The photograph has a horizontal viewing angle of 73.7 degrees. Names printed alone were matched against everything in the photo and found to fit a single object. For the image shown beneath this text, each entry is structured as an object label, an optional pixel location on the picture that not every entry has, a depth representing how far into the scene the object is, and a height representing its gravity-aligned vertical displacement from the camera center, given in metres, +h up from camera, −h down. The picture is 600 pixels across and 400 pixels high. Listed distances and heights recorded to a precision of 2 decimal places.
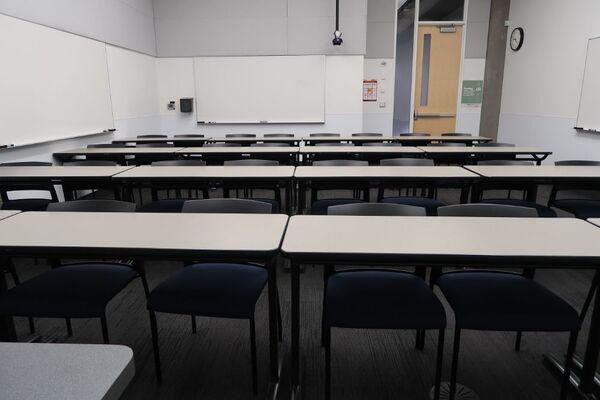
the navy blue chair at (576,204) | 3.29 -0.79
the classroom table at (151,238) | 1.60 -0.54
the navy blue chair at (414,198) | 3.28 -0.74
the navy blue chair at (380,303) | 1.64 -0.82
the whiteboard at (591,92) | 5.32 +0.24
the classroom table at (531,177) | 3.12 -0.51
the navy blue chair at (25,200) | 3.39 -0.76
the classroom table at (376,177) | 3.13 -0.51
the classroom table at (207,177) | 3.19 -0.52
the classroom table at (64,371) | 0.65 -0.44
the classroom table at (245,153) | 4.54 -0.48
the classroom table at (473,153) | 4.45 -0.47
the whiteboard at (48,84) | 4.11 +0.30
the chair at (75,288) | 1.78 -0.84
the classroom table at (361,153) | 4.47 -0.47
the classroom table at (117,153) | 4.59 -0.48
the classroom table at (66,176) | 3.23 -0.52
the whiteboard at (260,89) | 7.59 +0.39
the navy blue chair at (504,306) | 1.60 -0.81
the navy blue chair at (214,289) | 1.77 -0.83
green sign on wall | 8.19 +0.36
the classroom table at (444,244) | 1.50 -0.52
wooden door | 8.07 +0.64
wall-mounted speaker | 7.63 +0.11
